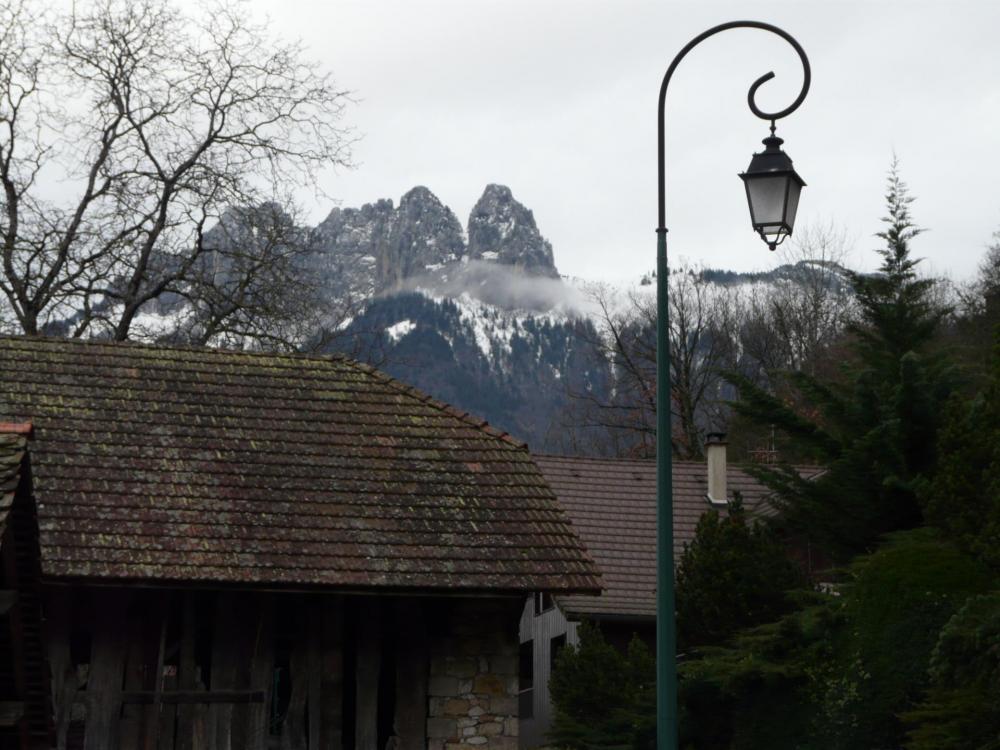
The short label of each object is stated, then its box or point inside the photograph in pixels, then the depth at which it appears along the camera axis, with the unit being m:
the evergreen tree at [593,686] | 22.19
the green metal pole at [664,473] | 9.77
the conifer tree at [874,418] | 20.83
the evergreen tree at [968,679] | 12.59
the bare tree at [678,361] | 44.91
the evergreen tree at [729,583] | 20.83
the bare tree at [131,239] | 28.88
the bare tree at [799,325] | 50.84
